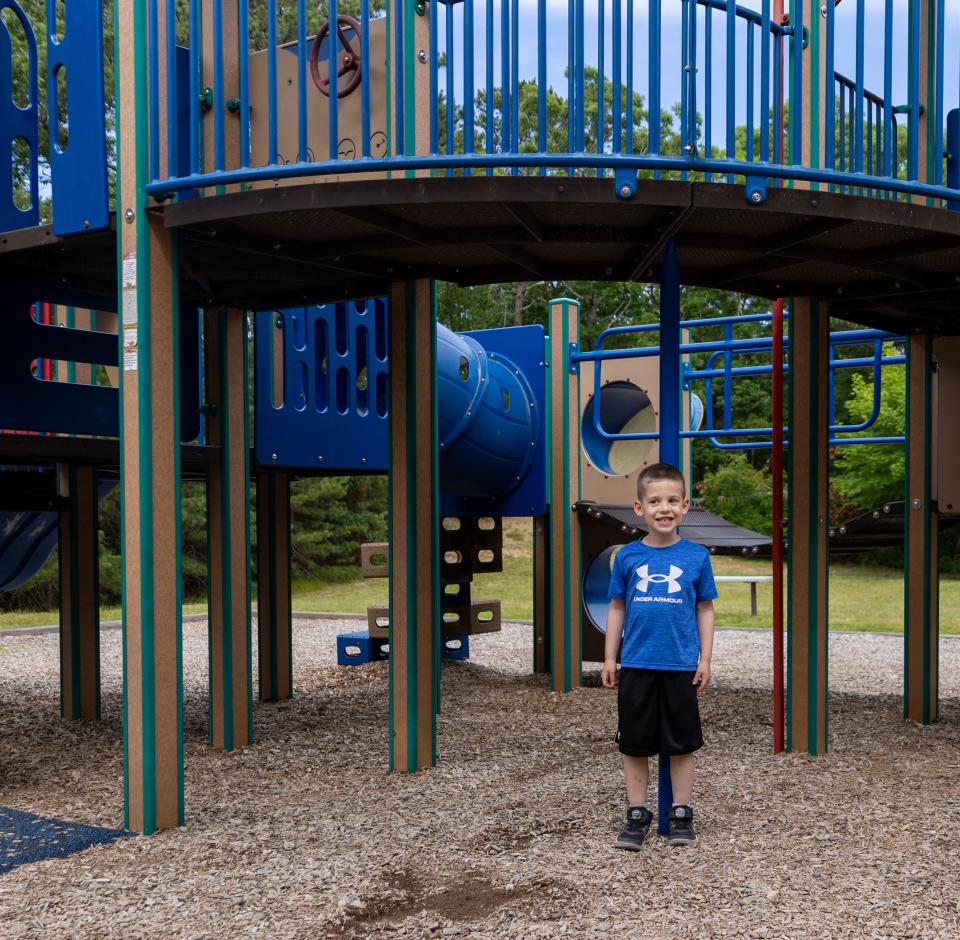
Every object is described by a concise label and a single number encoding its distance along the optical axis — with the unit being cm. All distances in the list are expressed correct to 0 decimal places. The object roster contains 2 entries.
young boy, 450
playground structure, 440
